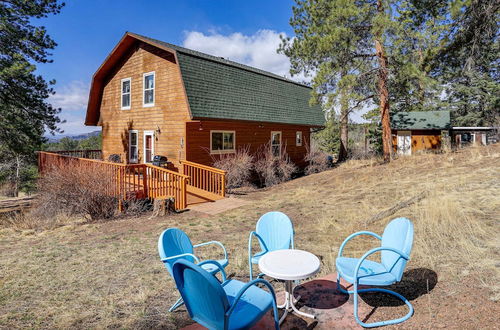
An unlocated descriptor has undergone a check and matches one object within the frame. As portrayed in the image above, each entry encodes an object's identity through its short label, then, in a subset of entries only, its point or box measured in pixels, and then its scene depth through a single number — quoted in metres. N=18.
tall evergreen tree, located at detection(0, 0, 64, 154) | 13.52
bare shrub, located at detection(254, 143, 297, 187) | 15.00
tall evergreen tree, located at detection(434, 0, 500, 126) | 8.11
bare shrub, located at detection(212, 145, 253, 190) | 13.19
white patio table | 2.92
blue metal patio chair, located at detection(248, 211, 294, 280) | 4.05
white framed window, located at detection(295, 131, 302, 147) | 18.71
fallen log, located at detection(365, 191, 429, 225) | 6.26
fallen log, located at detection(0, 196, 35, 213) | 14.72
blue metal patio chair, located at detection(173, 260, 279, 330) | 2.23
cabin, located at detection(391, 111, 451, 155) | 27.20
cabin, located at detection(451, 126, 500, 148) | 28.70
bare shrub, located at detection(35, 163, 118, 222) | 9.03
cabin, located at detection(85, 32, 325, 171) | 12.53
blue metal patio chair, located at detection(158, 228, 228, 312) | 3.01
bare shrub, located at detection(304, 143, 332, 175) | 18.55
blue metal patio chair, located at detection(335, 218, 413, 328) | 3.02
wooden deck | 9.52
